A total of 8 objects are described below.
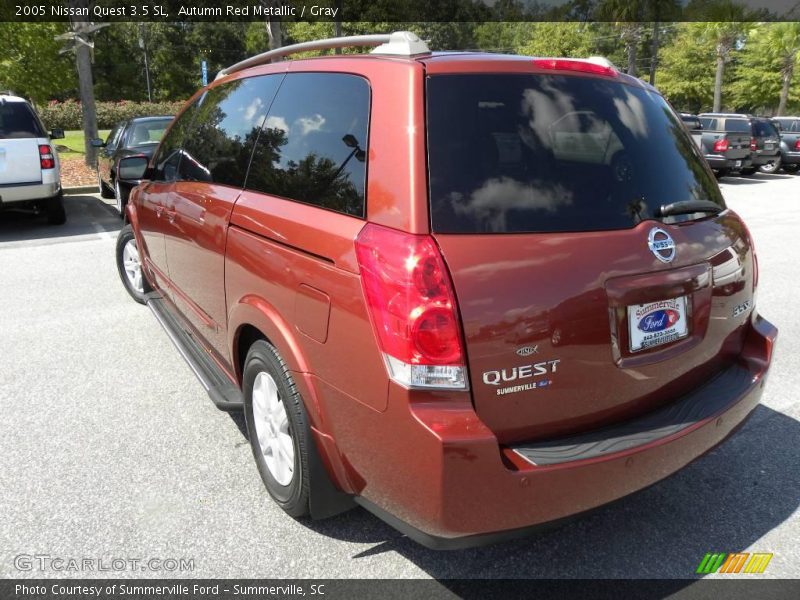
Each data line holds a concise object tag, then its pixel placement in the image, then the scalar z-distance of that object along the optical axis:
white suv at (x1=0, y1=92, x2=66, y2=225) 8.57
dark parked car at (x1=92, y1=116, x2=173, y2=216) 10.50
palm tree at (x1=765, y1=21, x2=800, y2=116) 39.34
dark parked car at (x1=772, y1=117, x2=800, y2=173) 20.98
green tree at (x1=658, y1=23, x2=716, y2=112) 47.28
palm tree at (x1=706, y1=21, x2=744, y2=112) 42.03
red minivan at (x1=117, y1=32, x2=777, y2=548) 1.99
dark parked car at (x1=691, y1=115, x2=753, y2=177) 17.78
